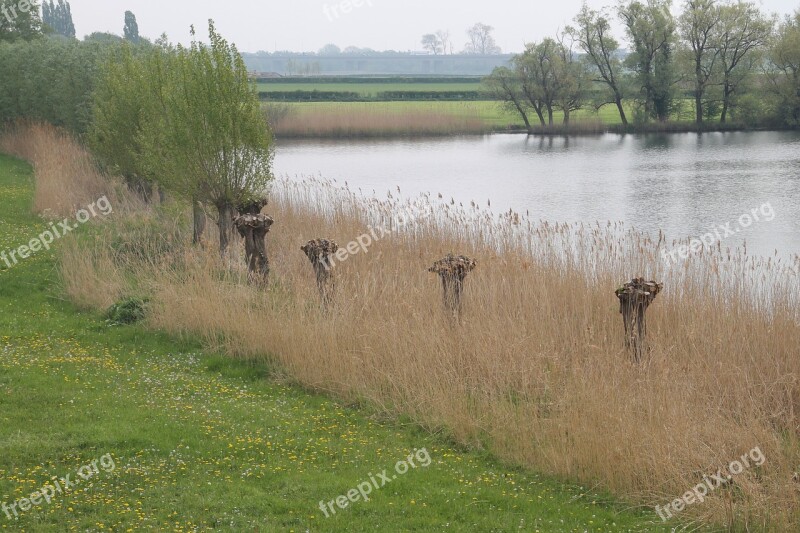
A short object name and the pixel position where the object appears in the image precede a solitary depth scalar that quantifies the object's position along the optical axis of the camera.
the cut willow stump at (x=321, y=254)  13.39
